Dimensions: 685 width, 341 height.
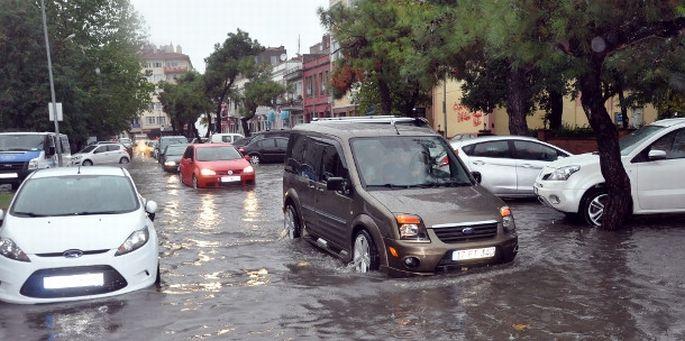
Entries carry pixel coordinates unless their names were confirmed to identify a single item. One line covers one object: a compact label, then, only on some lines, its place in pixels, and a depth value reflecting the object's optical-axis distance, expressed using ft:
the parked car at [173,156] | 94.48
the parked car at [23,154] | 68.30
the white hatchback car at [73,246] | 22.47
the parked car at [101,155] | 124.98
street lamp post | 82.64
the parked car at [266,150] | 114.73
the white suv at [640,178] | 35.65
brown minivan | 24.54
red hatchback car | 66.69
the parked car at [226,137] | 140.32
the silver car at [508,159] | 47.98
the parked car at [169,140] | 128.96
